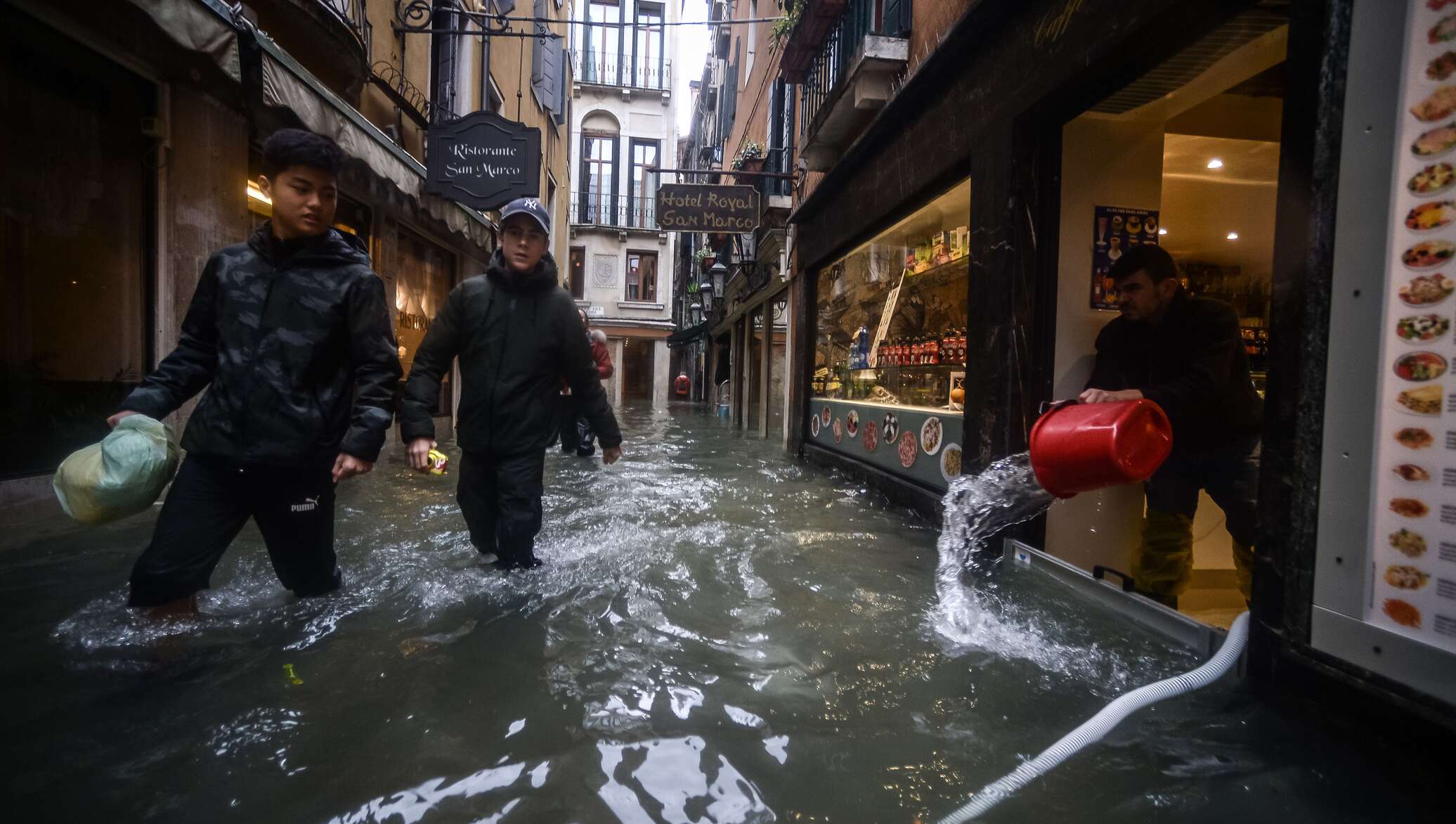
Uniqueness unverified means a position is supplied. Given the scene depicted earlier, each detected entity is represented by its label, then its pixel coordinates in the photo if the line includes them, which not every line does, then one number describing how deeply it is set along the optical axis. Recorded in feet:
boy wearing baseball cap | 11.02
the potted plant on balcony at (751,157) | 40.29
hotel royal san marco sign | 36.50
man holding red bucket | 10.19
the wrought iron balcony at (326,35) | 20.45
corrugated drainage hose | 5.75
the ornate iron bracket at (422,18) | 27.04
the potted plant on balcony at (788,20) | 31.45
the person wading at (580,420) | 27.48
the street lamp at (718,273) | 53.16
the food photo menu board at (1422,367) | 5.87
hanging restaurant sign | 29.43
